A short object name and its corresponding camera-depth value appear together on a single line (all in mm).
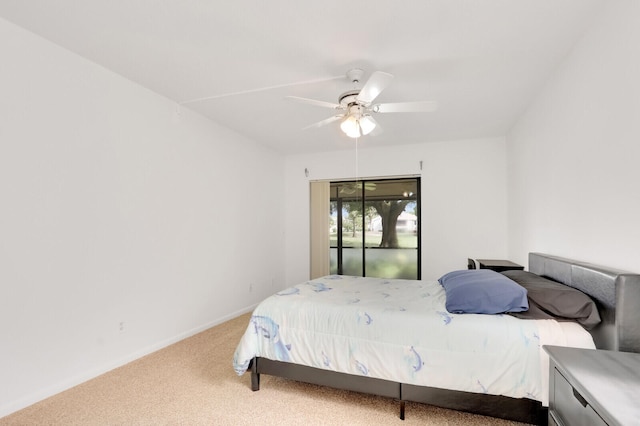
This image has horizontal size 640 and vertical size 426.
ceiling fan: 2309
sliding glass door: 5383
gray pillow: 1861
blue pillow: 2074
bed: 1839
